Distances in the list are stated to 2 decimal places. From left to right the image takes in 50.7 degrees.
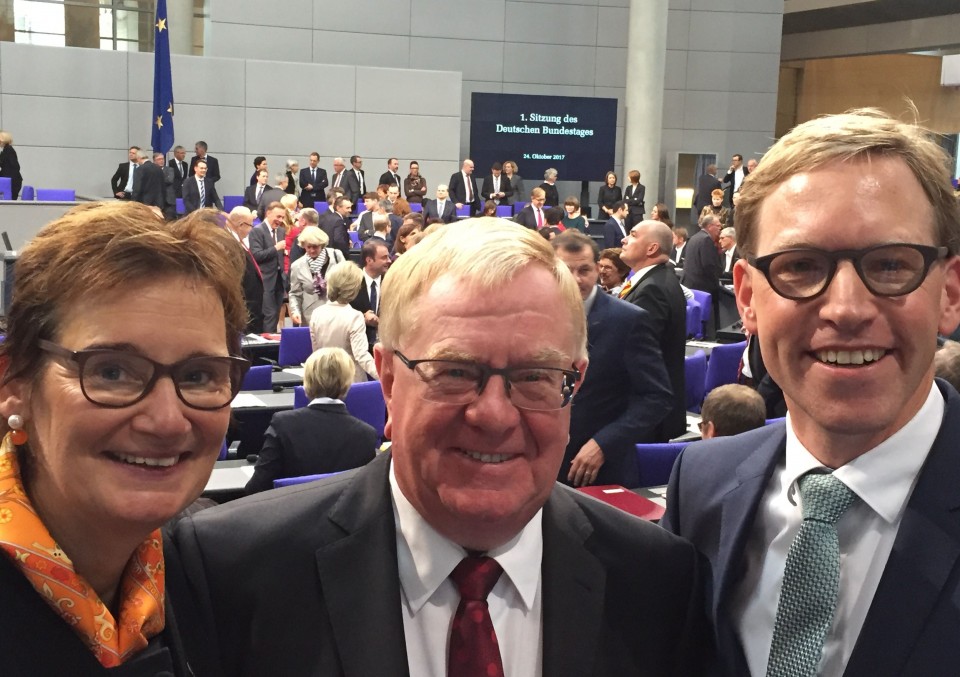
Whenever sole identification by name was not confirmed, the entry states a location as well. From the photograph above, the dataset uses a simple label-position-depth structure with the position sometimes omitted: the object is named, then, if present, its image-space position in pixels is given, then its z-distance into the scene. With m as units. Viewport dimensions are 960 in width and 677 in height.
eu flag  16.52
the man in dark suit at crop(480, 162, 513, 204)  18.78
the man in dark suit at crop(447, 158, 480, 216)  18.39
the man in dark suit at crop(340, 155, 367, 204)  17.48
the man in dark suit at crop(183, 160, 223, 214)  16.22
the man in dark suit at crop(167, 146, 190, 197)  16.42
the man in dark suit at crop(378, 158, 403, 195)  17.73
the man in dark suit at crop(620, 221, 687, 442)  5.54
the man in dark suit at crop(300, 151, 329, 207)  17.55
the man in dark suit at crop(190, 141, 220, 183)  16.70
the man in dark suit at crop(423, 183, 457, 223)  15.60
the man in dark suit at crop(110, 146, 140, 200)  16.34
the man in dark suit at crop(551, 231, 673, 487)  4.69
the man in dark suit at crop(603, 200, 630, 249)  15.18
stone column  19.31
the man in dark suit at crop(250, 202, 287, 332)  10.30
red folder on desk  3.90
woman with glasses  1.32
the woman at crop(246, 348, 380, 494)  4.62
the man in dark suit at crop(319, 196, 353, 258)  12.30
